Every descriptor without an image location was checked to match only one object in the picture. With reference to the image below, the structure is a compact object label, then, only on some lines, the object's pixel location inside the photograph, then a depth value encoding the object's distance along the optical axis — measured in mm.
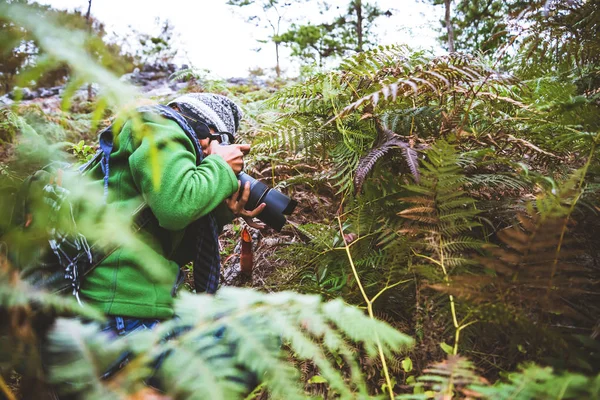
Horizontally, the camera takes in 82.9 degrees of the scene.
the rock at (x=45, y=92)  9828
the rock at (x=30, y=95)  9131
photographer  1039
